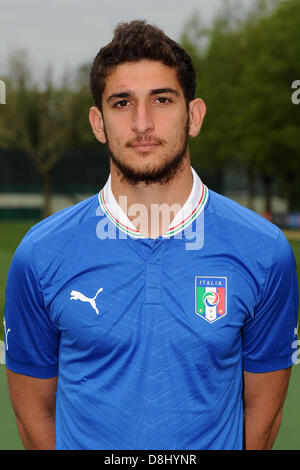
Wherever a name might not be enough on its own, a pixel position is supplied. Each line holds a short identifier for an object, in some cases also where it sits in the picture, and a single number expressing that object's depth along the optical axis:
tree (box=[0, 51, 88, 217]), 38.78
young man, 2.51
